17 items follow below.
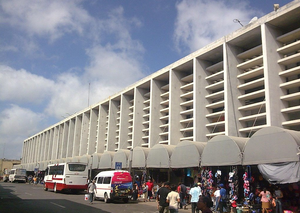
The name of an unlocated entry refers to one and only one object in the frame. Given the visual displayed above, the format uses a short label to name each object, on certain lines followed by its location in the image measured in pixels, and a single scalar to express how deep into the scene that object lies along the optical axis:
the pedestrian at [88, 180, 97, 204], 20.56
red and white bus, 28.36
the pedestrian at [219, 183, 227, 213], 16.68
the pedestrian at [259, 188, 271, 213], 15.58
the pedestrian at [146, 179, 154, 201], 24.79
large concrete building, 21.86
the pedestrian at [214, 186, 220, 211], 16.81
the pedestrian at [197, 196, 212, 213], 7.50
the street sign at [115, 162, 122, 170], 26.25
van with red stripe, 21.33
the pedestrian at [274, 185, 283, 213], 15.58
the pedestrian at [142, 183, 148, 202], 24.83
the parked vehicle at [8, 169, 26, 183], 55.94
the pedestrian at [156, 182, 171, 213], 11.41
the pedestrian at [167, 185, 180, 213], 10.89
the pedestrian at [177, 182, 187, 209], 20.48
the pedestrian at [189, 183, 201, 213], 16.36
